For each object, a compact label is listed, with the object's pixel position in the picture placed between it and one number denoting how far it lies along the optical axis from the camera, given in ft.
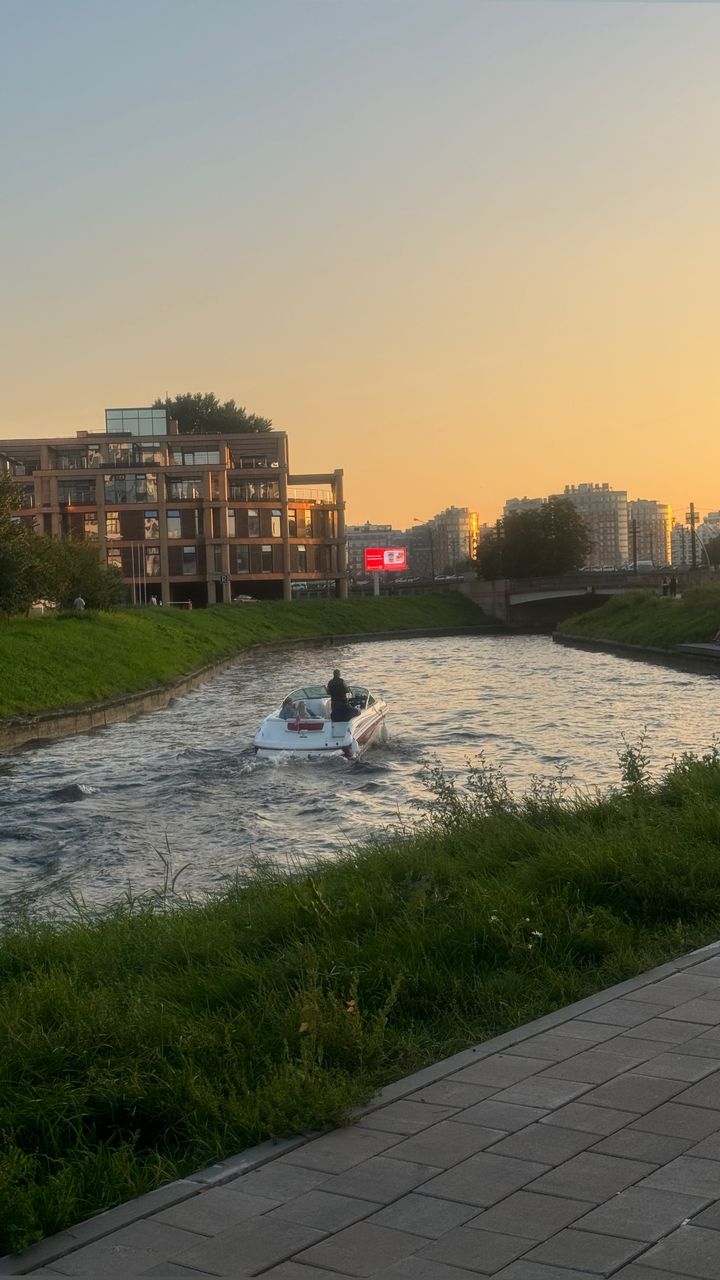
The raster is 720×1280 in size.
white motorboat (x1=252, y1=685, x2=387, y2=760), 80.74
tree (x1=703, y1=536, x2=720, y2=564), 538.06
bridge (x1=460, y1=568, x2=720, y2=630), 325.21
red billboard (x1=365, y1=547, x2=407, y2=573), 414.82
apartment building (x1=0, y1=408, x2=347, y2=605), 343.67
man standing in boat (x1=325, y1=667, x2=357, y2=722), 84.79
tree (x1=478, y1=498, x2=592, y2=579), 403.54
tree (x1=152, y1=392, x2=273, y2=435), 456.86
